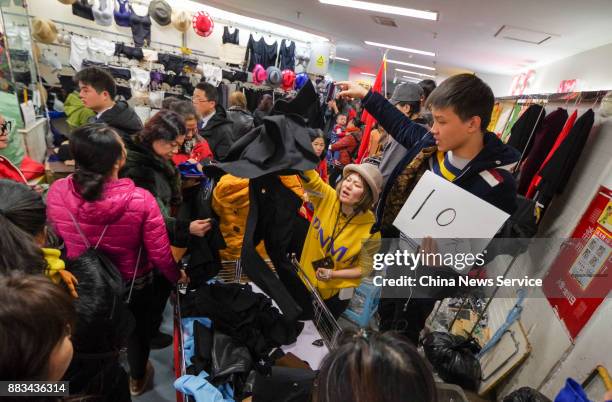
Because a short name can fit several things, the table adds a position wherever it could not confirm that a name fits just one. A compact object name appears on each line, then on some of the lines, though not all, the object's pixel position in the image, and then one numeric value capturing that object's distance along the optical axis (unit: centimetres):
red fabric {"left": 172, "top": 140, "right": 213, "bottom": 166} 282
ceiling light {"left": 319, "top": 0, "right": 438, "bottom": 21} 526
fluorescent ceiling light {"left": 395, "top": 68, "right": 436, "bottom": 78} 1502
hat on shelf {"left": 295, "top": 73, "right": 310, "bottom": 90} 876
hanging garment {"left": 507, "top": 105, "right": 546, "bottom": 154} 334
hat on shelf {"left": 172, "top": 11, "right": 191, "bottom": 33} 724
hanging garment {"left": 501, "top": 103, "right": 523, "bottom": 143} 472
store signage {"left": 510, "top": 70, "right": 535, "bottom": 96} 796
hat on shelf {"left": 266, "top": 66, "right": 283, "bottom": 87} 842
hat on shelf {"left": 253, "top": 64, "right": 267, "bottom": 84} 833
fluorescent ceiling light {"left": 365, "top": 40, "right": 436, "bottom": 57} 916
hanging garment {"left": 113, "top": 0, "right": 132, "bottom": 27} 671
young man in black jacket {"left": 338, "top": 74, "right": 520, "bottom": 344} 136
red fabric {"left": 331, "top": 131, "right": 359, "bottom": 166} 471
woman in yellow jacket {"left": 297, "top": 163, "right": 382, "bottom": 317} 173
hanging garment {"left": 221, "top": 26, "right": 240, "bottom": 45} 814
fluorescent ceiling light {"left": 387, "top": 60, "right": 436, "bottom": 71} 1241
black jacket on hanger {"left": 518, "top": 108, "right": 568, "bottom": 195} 300
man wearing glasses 353
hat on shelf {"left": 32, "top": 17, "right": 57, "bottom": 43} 574
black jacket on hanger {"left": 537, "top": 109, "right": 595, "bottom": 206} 248
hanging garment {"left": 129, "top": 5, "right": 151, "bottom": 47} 686
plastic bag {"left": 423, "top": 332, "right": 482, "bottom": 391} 238
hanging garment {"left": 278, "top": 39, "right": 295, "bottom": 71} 899
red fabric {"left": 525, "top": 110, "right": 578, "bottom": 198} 270
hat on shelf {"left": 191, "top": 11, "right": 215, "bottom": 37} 753
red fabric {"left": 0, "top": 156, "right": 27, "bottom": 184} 200
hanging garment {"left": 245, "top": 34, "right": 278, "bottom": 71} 844
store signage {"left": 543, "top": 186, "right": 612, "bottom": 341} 191
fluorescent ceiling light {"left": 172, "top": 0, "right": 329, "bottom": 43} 786
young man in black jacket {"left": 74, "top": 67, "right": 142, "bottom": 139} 264
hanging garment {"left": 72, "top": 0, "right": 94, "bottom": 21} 645
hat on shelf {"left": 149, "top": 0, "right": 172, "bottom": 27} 692
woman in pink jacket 154
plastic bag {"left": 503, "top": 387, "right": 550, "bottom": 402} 184
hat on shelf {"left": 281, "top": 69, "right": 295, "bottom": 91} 872
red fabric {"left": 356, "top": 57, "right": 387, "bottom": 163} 326
